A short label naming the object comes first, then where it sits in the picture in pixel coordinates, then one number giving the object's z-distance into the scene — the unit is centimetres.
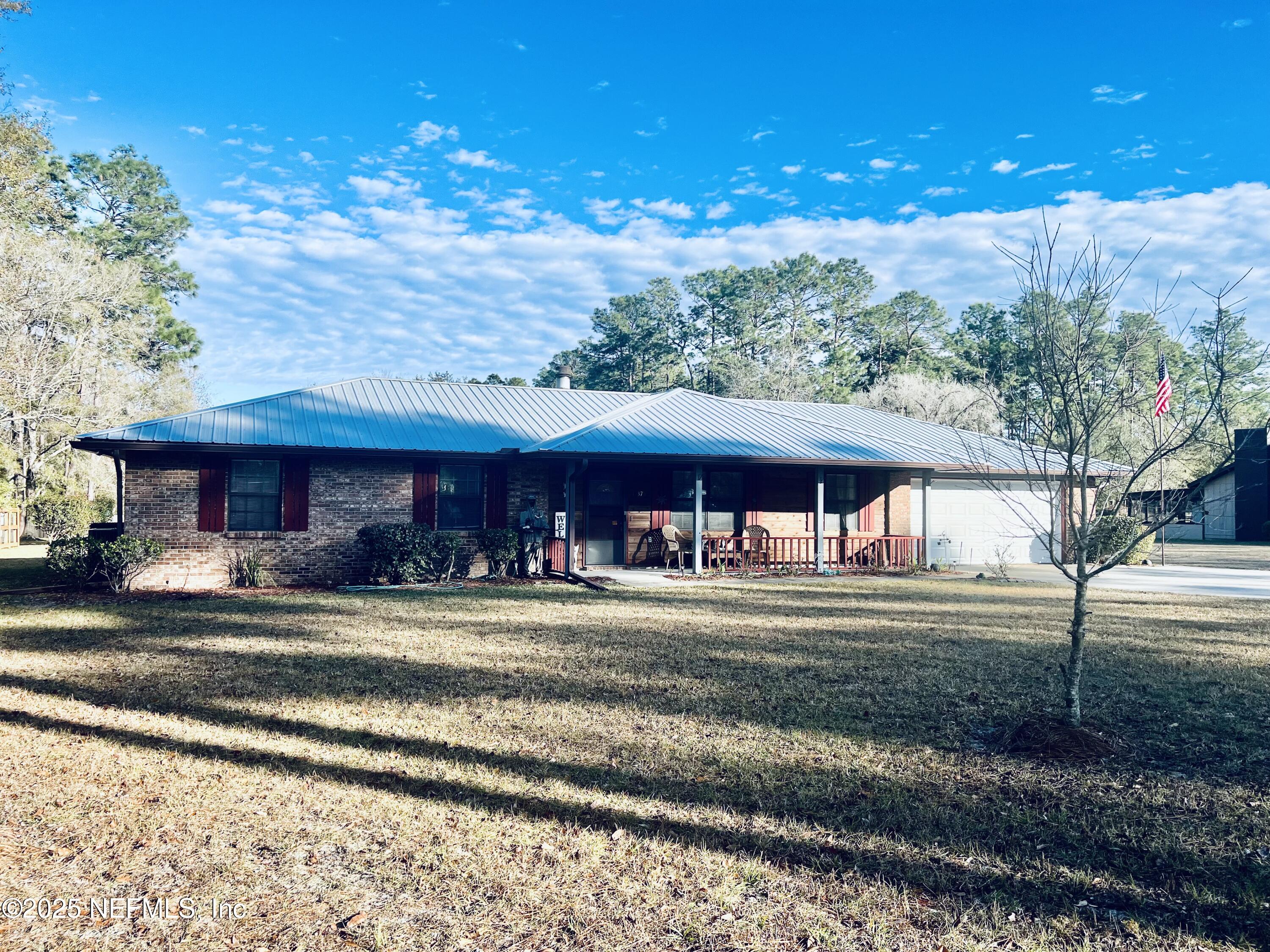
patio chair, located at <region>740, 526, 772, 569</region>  1684
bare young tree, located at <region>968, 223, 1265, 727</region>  507
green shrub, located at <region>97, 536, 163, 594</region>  1285
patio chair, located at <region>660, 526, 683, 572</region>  1638
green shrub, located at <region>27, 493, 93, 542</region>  2725
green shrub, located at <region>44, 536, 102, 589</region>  1302
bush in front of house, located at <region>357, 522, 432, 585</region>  1430
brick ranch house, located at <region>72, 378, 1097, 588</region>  1412
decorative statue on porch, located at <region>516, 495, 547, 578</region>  1537
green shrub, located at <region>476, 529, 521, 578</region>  1520
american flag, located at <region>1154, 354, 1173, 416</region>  1177
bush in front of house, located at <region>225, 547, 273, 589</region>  1409
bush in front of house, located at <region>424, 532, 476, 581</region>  1466
